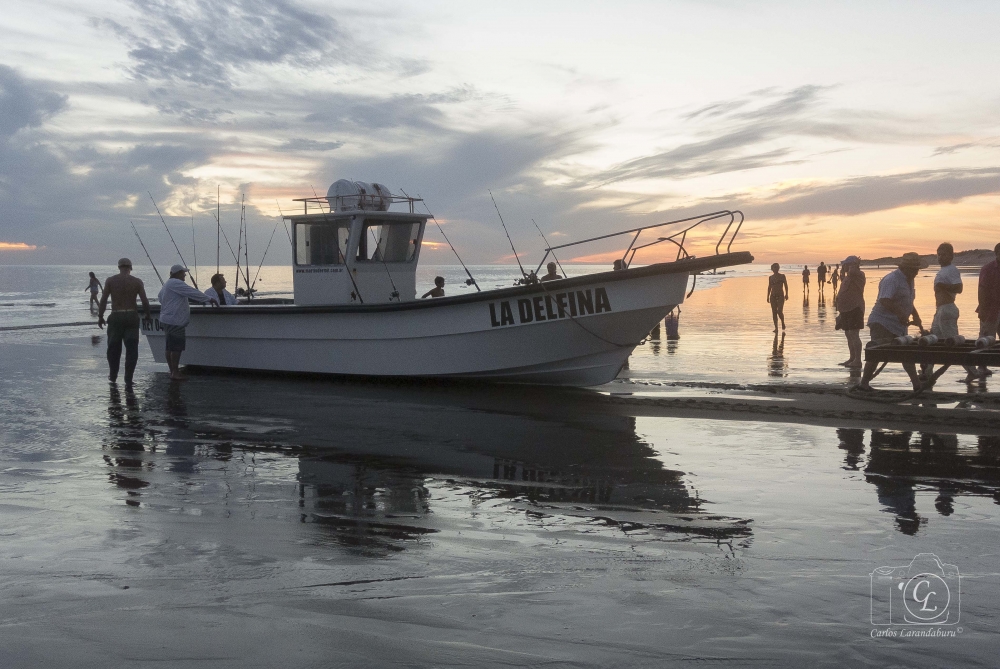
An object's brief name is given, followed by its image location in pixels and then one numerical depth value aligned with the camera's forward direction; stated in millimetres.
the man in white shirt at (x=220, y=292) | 13592
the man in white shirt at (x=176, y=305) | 12250
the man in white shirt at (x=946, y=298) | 10172
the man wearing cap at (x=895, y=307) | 9719
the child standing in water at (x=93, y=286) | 32278
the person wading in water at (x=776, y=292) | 18406
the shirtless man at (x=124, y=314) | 11562
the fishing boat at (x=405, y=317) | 10398
